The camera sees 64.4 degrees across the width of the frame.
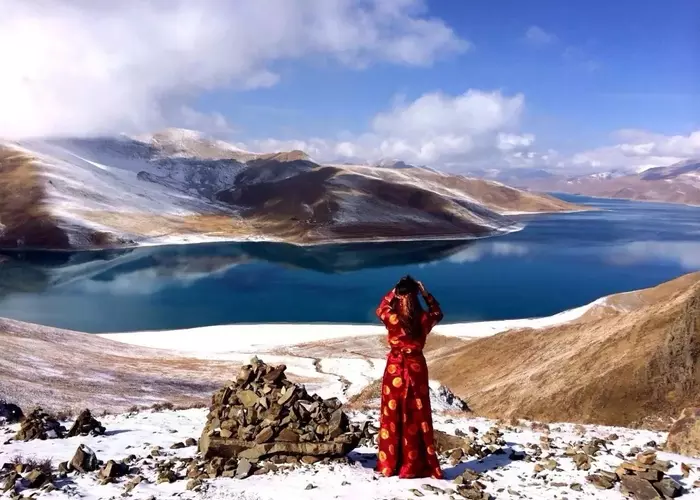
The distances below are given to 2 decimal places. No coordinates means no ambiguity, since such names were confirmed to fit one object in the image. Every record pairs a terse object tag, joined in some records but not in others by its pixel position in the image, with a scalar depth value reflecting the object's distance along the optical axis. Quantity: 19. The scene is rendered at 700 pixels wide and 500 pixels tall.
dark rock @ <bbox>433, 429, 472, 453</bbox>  9.98
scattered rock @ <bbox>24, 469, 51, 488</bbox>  8.27
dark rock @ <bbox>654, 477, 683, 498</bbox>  7.54
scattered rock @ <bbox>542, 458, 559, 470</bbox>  8.81
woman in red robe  8.44
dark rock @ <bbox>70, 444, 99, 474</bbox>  9.00
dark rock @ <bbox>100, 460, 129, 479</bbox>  8.73
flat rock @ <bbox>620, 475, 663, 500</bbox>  7.56
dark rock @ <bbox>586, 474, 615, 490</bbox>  7.95
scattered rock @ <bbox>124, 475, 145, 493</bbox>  8.33
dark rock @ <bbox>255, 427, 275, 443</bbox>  9.02
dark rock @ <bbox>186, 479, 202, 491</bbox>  8.27
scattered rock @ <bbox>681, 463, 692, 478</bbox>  8.18
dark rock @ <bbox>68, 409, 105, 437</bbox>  11.27
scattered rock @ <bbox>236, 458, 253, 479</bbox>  8.61
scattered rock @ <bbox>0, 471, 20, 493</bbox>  8.06
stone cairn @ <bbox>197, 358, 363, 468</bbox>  8.95
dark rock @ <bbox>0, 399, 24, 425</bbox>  12.29
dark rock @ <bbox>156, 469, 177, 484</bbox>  8.64
